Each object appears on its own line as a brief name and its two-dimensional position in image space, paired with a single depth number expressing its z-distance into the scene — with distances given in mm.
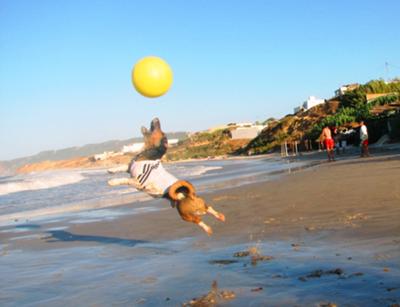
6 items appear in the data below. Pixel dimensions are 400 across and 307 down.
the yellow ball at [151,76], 6188
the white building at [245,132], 80438
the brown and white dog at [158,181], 6570
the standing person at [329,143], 22609
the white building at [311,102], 79562
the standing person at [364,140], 21438
